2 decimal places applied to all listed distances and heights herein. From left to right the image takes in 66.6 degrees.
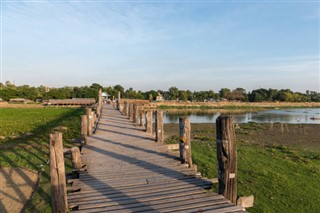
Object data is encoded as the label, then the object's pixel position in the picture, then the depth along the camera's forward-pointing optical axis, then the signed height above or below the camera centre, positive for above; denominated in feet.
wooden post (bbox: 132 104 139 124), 55.58 -3.39
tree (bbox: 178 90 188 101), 363.31 +6.48
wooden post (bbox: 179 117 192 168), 22.86 -3.97
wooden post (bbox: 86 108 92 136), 39.07 -3.25
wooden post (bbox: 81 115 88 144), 32.49 -3.77
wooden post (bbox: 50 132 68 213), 14.08 -4.55
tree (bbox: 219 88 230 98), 394.15 +12.31
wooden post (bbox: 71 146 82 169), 20.18 -4.97
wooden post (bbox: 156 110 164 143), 32.45 -3.73
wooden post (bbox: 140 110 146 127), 50.66 -4.22
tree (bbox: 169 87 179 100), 367.66 +8.10
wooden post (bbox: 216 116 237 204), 15.42 -3.83
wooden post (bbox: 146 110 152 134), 41.19 -3.84
